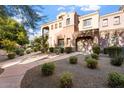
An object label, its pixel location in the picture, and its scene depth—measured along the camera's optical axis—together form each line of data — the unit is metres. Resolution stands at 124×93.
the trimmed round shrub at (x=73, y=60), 4.67
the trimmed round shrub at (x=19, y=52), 8.05
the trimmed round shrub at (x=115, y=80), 3.14
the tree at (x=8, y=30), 4.36
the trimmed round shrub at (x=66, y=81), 3.09
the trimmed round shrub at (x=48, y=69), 3.62
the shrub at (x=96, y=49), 6.55
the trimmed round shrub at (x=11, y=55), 7.05
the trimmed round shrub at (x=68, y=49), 7.74
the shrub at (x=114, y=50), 6.06
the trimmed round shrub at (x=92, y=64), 4.26
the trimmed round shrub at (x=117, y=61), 4.83
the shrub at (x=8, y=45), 6.62
